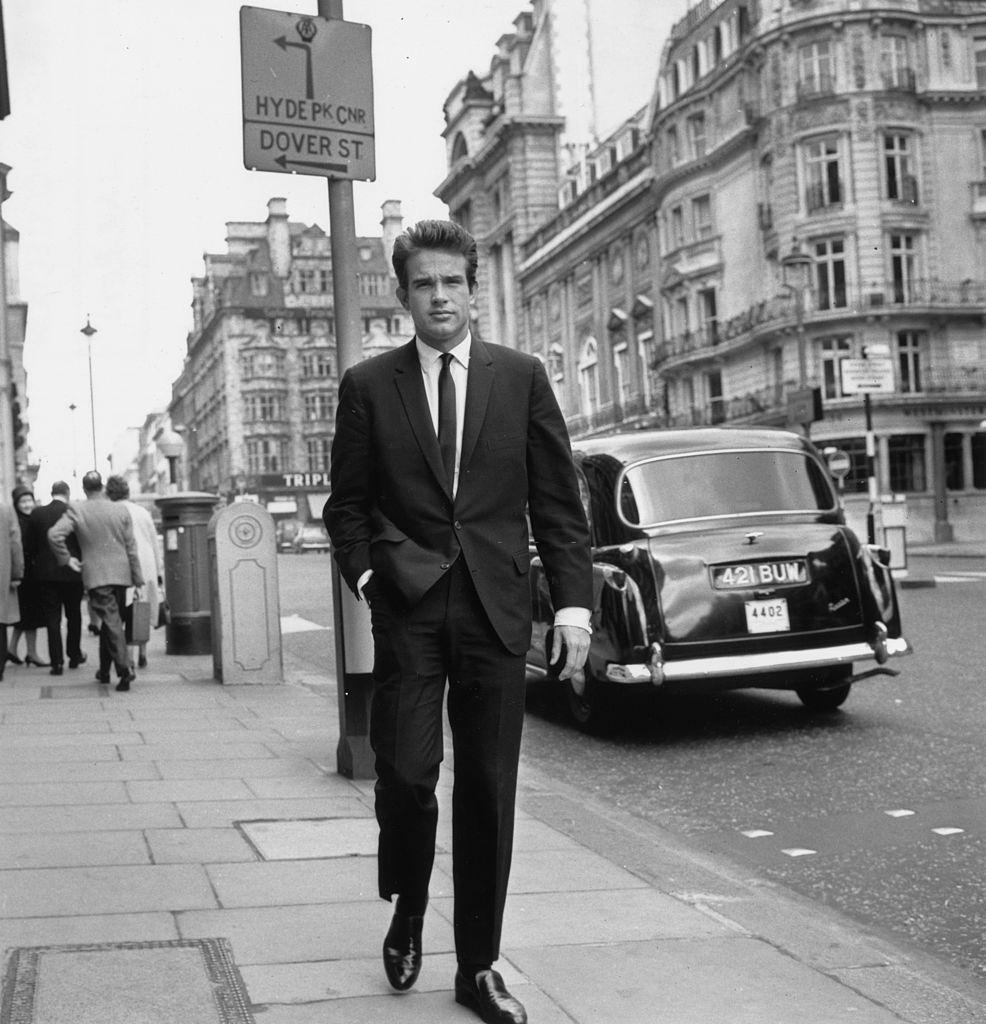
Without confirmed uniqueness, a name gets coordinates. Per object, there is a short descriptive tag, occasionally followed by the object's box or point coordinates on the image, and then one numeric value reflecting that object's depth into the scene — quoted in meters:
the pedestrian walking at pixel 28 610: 13.31
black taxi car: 8.03
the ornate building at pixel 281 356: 99.94
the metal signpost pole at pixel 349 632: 6.75
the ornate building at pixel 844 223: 46.53
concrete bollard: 11.30
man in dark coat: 13.03
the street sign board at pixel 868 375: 25.08
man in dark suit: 3.48
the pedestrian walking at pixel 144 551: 12.59
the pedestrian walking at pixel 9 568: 12.14
